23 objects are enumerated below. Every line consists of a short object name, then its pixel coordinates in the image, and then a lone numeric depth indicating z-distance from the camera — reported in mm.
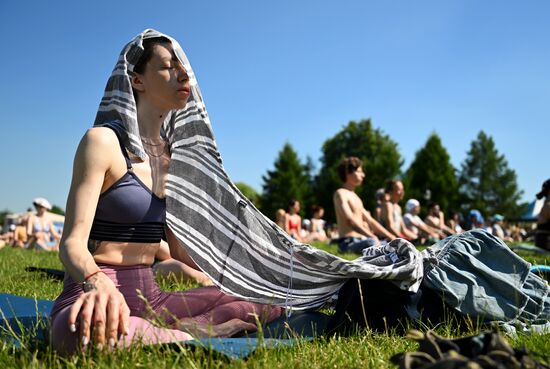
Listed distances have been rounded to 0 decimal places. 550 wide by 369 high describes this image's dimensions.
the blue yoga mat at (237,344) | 1993
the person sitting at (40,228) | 14555
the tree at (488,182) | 48812
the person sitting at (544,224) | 9383
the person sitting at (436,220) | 16703
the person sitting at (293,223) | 16562
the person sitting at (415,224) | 14414
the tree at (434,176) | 44281
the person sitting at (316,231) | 20611
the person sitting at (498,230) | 21622
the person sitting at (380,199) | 12167
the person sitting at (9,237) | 17833
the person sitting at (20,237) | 16969
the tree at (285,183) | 47125
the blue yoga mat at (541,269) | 3991
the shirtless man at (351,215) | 8992
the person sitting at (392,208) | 11539
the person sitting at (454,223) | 21547
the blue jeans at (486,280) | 2775
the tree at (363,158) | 41938
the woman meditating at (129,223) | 2006
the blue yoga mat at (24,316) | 2523
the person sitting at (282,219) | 17191
